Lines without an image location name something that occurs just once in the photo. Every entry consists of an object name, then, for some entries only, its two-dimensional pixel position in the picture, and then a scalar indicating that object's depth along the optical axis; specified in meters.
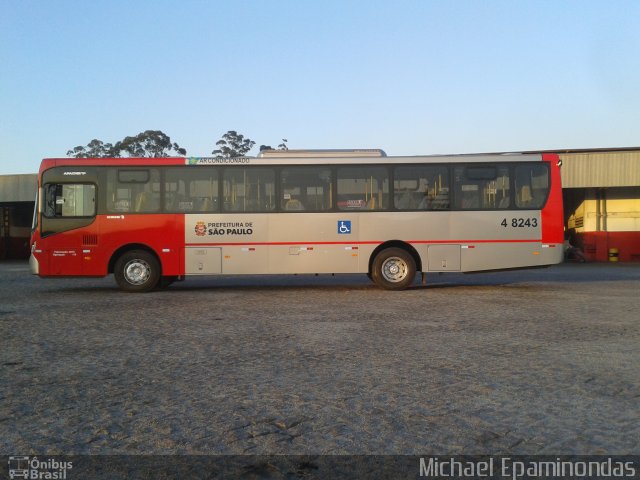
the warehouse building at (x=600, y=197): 29.41
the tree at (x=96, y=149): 62.09
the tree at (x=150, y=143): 58.50
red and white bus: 14.12
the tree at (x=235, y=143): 61.53
